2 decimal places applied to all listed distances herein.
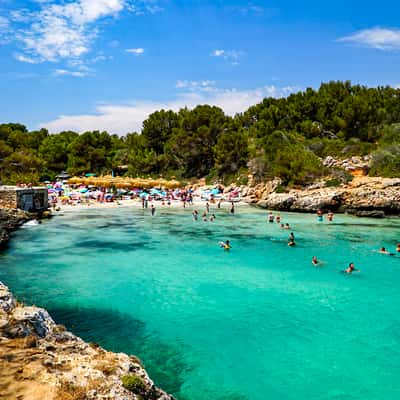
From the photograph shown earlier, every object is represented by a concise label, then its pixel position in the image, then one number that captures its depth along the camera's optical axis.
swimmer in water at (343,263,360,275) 19.29
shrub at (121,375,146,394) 6.00
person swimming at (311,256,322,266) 20.83
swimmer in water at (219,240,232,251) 24.62
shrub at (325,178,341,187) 43.97
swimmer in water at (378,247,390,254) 22.99
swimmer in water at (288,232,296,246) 25.42
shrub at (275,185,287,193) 46.77
